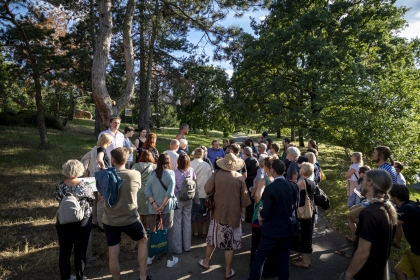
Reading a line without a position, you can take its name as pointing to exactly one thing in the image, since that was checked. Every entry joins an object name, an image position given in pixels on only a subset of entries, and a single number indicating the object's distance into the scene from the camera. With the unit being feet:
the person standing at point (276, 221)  10.96
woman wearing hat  13.32
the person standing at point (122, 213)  11.41
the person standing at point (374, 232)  8.20
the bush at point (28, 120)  69.21
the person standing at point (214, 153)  24.70
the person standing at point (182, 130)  23.44
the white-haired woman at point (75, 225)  11.68
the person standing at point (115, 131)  17.99
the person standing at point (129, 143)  18.74
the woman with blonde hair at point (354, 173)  18.60
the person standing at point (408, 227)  9.95
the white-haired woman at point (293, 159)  16.39
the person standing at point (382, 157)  15.47
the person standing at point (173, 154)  16.63
